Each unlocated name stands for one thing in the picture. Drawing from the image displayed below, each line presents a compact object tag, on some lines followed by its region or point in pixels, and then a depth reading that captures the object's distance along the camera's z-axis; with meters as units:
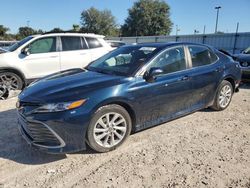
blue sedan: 2.44
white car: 5.12
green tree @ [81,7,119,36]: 52.76
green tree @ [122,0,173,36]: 44.26
